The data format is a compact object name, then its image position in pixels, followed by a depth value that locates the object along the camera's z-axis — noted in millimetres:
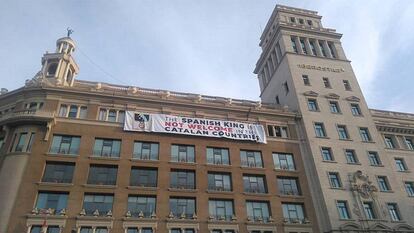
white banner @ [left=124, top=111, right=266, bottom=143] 45156
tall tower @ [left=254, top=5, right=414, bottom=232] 44438
